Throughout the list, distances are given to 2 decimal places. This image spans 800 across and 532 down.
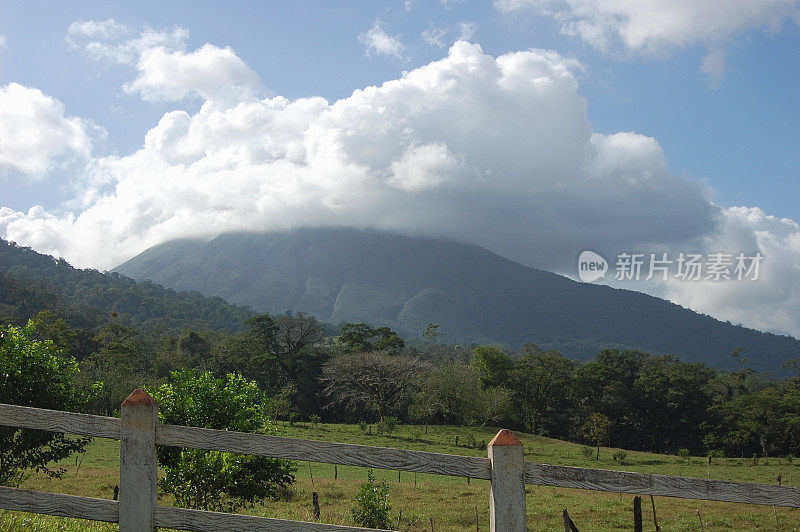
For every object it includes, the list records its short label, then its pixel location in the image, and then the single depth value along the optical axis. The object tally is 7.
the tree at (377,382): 61.00
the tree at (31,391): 10.43
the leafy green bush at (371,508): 13.90
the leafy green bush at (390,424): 52.11
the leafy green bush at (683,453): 50.03
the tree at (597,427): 59.38
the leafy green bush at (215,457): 9.95
